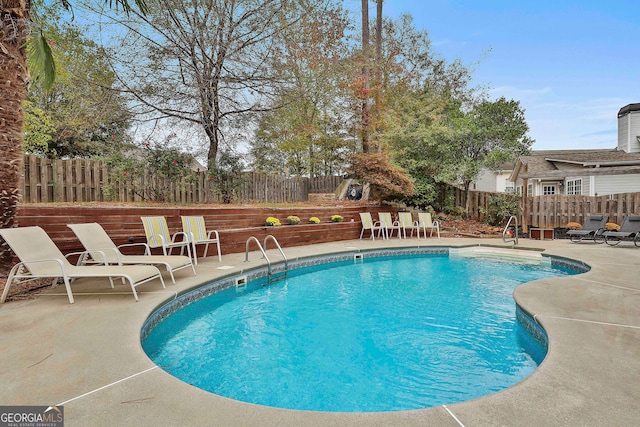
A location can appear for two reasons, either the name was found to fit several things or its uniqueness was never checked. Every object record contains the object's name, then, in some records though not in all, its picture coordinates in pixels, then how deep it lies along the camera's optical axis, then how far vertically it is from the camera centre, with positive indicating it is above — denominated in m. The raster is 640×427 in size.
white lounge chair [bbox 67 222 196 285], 4.41 -0.60
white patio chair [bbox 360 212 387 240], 10.71 -0.61
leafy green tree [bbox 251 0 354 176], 9.72 +3.95
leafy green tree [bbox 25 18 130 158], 8.11 +3.09
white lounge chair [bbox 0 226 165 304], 3.47 -0.65
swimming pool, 2.44 -1.36
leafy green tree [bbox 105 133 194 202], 7.26 +0.93
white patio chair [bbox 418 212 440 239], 11.42 -0.57
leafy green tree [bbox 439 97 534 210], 12.92 +2.30
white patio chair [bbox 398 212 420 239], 11.27 -0.56
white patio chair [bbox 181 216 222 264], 6.15 -0.44
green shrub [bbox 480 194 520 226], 12.93 -0.17
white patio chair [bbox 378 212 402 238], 10.95 -0.60
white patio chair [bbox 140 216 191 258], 5.58 -0.43
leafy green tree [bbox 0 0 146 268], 3.97 +1.61
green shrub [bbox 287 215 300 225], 9.06 -0.36
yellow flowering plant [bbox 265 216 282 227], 8.54 -0.38
